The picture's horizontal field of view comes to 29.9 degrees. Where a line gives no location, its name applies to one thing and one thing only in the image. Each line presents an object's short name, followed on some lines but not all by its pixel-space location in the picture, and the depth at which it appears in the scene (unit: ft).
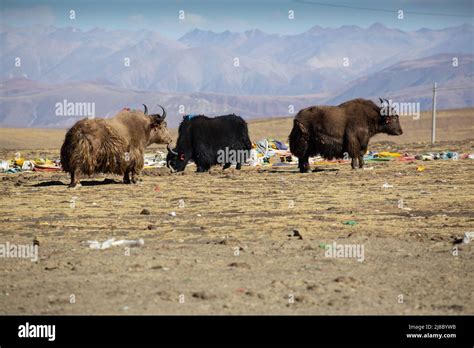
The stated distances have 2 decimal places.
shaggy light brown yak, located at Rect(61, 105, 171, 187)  60.34
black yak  77.51
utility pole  134.41
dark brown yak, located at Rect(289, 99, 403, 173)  73.36
